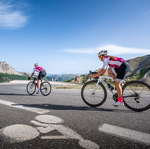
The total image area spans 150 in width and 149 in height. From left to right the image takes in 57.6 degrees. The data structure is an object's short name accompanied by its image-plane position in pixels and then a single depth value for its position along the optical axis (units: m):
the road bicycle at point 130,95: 4.21
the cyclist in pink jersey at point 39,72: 8.38
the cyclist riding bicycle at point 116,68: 4.25
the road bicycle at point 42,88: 8.09
